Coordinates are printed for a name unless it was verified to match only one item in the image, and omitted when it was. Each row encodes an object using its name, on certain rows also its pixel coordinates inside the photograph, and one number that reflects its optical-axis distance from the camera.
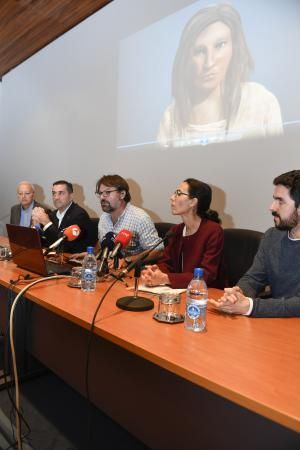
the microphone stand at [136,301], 1.19
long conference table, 0.75
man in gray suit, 3.47
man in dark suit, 2.58
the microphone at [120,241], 1.38
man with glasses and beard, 2.25
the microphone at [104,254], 1.43
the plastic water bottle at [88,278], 1.43
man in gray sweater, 1.36
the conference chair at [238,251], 1.86
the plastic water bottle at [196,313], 1.02
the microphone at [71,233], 1.70
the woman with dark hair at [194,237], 1.69
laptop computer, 1.58
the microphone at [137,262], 1.19
